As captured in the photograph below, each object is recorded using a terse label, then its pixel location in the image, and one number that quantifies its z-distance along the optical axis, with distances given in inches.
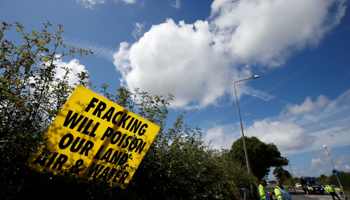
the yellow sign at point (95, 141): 91.7
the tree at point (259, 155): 1437.0
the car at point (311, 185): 973.7
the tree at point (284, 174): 2952.8
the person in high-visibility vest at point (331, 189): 595.8
